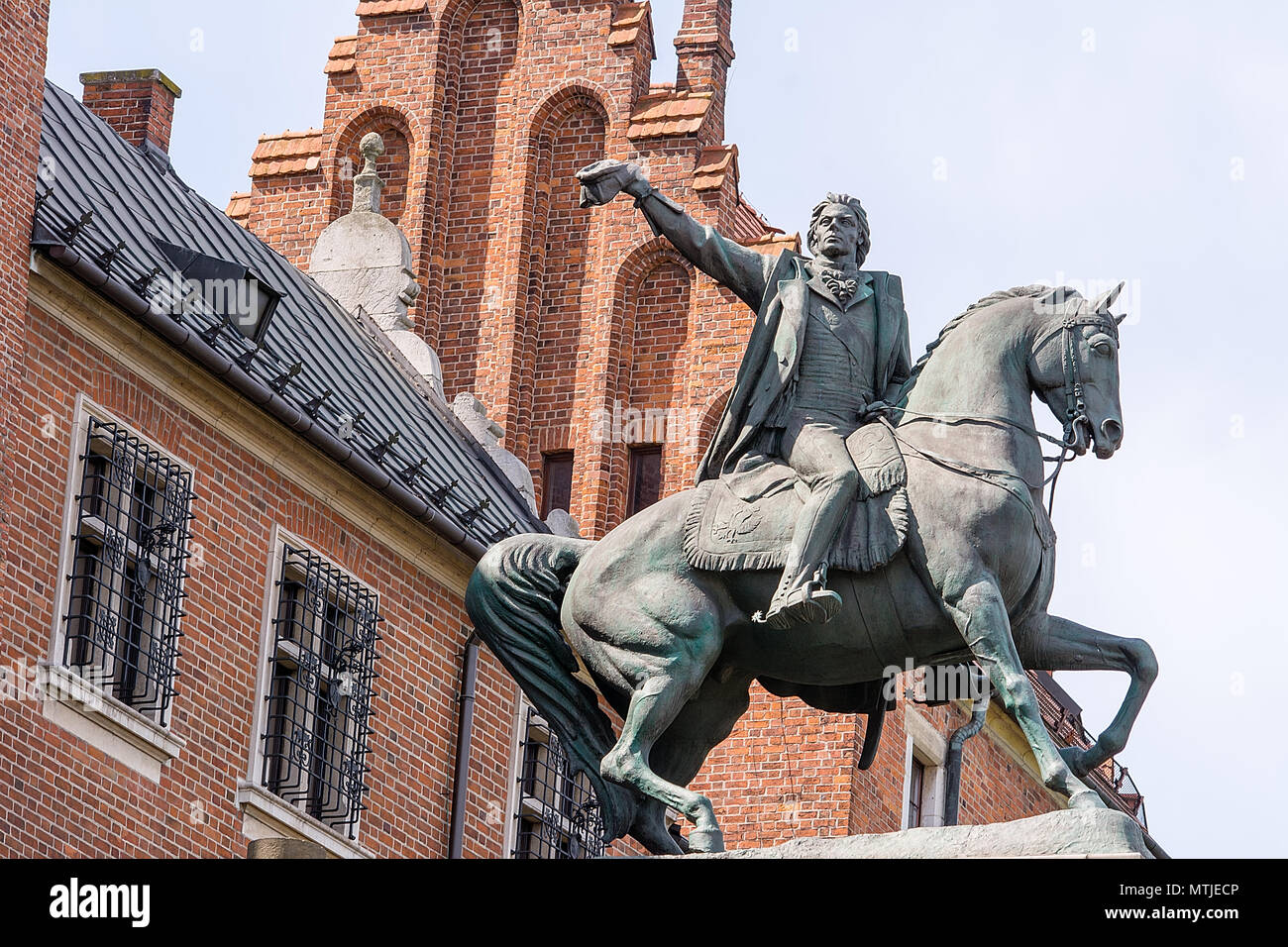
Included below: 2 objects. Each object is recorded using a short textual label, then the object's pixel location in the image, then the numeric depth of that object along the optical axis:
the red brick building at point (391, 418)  21.77
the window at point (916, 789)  30.94
